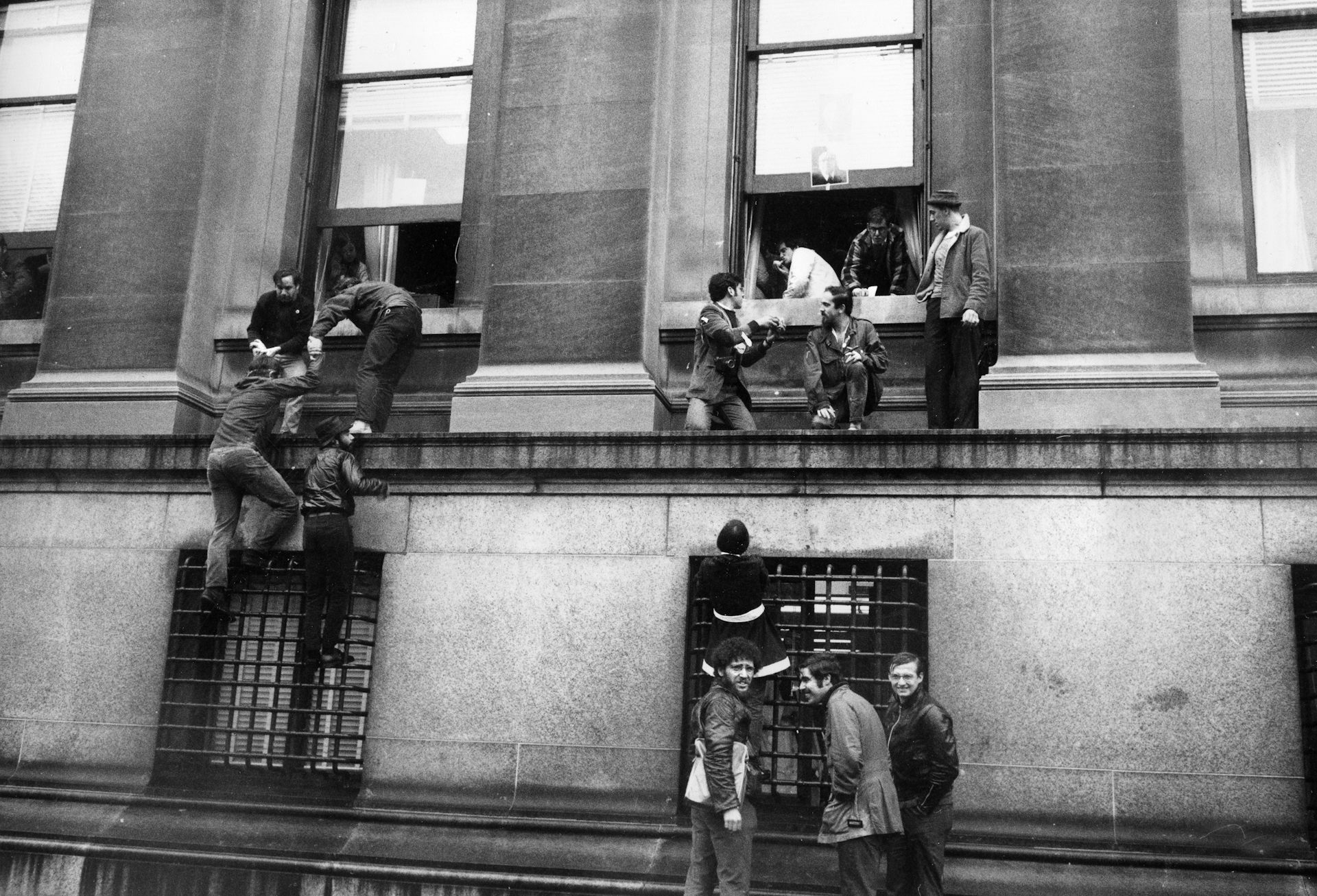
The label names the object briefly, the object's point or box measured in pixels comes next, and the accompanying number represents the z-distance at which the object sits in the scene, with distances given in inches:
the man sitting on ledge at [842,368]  444.8
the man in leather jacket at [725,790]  342.0
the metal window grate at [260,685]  449.7
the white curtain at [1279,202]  480.7
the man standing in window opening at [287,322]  505.4
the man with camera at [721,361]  449.1
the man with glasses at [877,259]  506.3
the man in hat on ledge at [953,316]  440.8
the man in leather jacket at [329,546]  437.7
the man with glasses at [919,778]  349.4
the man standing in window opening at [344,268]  532.7
